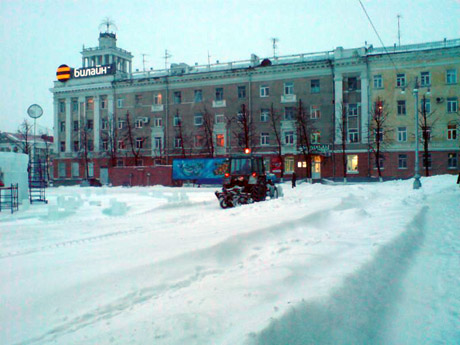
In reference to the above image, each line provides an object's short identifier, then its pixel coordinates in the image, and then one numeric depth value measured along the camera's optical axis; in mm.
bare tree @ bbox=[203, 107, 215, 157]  49900
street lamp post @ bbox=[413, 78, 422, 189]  24066
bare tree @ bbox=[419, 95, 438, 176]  42500
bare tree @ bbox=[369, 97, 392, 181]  43656
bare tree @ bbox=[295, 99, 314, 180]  45125
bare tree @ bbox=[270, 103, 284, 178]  47125
